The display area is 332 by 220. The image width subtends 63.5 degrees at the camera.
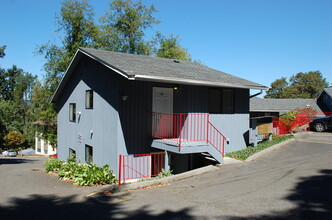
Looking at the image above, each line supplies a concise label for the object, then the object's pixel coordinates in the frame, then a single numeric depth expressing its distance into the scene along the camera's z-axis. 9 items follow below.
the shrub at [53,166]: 15.30
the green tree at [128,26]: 33.28
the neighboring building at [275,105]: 26.64
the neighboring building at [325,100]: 35.08
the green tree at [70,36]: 30.50
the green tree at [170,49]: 35.53
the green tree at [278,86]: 70.94
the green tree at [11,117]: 49.28
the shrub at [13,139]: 47.44
